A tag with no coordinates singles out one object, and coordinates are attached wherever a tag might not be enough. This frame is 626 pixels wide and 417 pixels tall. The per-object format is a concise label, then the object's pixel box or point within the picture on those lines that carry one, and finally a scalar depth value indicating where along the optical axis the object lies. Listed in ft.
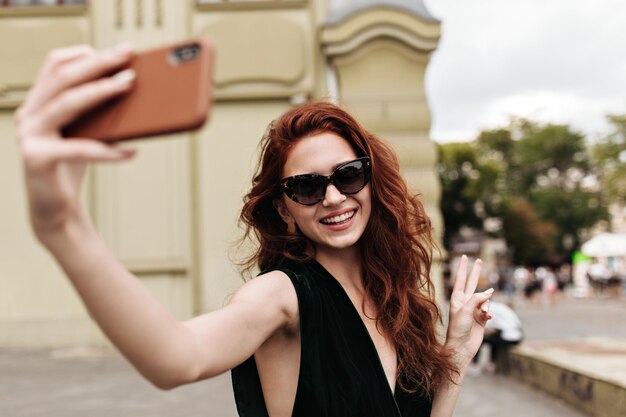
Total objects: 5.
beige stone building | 34.94
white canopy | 96.22
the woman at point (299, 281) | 3.15
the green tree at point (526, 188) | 158.71
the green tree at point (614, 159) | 109.81
